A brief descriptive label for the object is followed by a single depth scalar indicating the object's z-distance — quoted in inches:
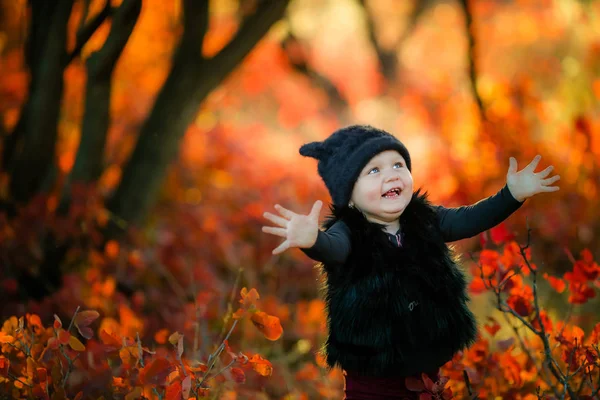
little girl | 184.7
